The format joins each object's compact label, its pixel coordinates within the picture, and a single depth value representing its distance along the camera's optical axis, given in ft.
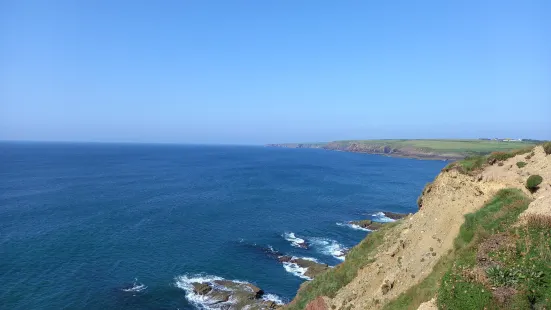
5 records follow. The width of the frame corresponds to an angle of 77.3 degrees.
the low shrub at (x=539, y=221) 66.80
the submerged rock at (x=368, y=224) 278.32
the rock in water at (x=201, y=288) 171.48
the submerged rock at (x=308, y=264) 197.52
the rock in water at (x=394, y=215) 312.91
